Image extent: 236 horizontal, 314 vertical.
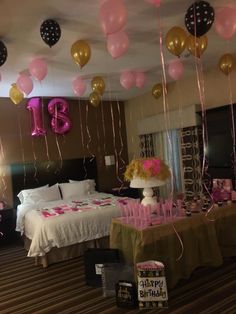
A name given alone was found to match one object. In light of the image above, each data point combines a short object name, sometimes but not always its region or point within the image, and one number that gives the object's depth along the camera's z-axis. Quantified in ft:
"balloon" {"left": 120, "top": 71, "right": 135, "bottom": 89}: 13.24
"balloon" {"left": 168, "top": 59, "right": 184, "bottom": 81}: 12.35
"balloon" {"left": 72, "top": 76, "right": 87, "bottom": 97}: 13.26
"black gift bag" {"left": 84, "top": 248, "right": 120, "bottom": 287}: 9.04
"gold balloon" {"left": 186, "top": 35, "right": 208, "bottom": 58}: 9.12
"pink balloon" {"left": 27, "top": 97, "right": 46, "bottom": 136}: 16.42
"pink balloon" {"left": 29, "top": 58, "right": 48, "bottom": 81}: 10.58
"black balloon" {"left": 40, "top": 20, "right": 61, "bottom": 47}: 7.82
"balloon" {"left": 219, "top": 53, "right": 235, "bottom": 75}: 11.55
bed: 11.40
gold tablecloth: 8.35
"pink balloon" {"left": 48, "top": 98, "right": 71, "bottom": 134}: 17.20
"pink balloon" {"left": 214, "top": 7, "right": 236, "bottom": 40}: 8.17
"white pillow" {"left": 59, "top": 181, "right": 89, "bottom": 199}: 16.43
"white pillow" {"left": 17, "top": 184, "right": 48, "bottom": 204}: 15.25
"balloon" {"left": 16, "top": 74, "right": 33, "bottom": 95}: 11.73
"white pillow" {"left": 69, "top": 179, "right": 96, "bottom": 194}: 17.12
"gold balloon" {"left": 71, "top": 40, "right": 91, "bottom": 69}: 9.17
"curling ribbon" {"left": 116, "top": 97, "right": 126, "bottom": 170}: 20.61
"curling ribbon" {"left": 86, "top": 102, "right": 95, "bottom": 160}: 19.02
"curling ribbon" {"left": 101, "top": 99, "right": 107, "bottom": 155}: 19.75
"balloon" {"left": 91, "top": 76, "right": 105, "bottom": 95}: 12.94
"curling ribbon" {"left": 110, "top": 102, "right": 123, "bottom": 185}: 20.18
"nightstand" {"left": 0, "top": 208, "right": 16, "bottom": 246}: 14.75
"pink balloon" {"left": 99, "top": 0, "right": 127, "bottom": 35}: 7.13
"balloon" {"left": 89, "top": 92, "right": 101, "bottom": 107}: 14.90
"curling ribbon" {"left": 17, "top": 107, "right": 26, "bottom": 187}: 16.76
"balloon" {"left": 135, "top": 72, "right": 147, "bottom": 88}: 13.66
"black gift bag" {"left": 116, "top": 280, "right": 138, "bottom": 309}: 7.86
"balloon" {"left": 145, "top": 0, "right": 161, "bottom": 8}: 6.81
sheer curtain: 16.48
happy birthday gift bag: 7.72
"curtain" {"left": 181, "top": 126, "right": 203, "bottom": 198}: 15.05
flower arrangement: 9.32
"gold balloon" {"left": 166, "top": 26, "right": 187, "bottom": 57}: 8.89
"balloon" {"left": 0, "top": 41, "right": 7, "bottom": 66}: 8.48
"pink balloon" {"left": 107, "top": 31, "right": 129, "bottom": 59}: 8.70
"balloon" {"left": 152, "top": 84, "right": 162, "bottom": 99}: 15.61
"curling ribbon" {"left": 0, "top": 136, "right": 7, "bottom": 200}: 16.05
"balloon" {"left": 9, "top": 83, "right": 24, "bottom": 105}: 12.89
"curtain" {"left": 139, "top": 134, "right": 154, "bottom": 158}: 18.58
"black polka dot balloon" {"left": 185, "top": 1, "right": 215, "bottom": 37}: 7.56
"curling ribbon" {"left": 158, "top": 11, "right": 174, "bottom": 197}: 14.75
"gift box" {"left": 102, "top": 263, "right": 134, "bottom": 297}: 8.56
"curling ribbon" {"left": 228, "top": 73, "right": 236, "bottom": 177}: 13.30
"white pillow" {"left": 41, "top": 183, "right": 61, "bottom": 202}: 15.53
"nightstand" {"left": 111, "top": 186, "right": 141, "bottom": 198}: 18.25
